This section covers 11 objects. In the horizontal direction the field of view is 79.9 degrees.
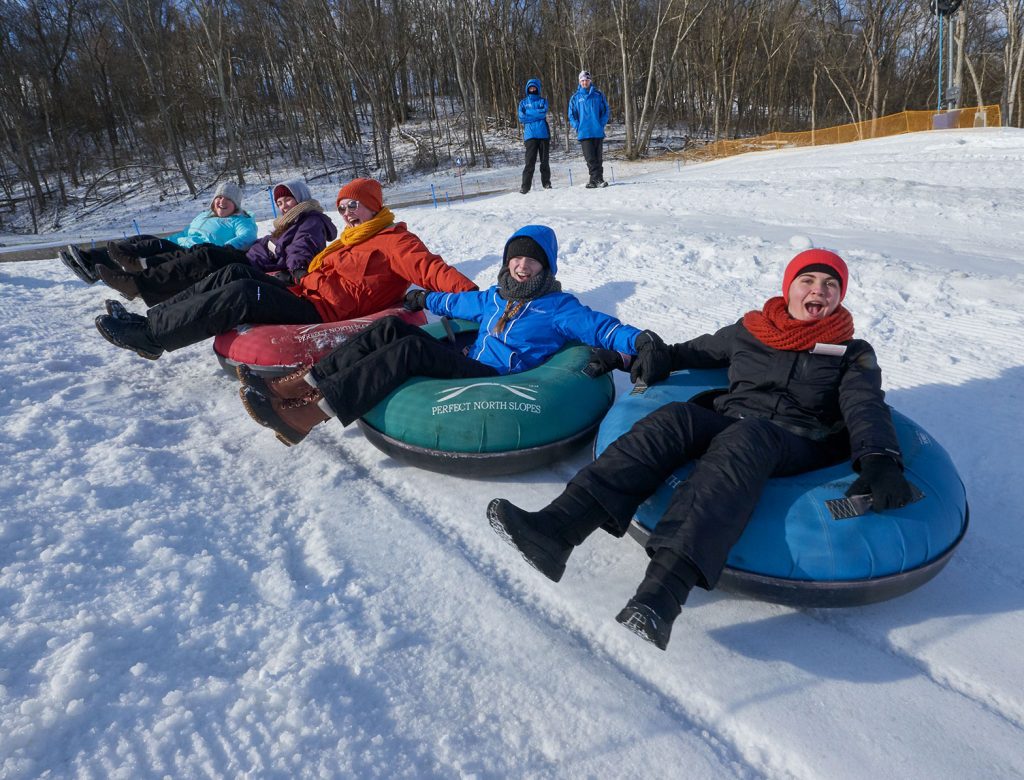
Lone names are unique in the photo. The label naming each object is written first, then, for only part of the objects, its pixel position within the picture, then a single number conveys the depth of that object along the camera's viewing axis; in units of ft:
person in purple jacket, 14.38
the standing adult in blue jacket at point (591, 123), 30.66
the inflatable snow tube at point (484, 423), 8.24
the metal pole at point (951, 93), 47.34
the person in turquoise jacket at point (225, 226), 18.07
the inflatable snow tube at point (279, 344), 10.65
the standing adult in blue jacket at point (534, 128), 30.40
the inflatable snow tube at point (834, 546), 5.89
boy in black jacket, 5.64
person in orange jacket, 10.90
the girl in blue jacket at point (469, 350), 8.56
